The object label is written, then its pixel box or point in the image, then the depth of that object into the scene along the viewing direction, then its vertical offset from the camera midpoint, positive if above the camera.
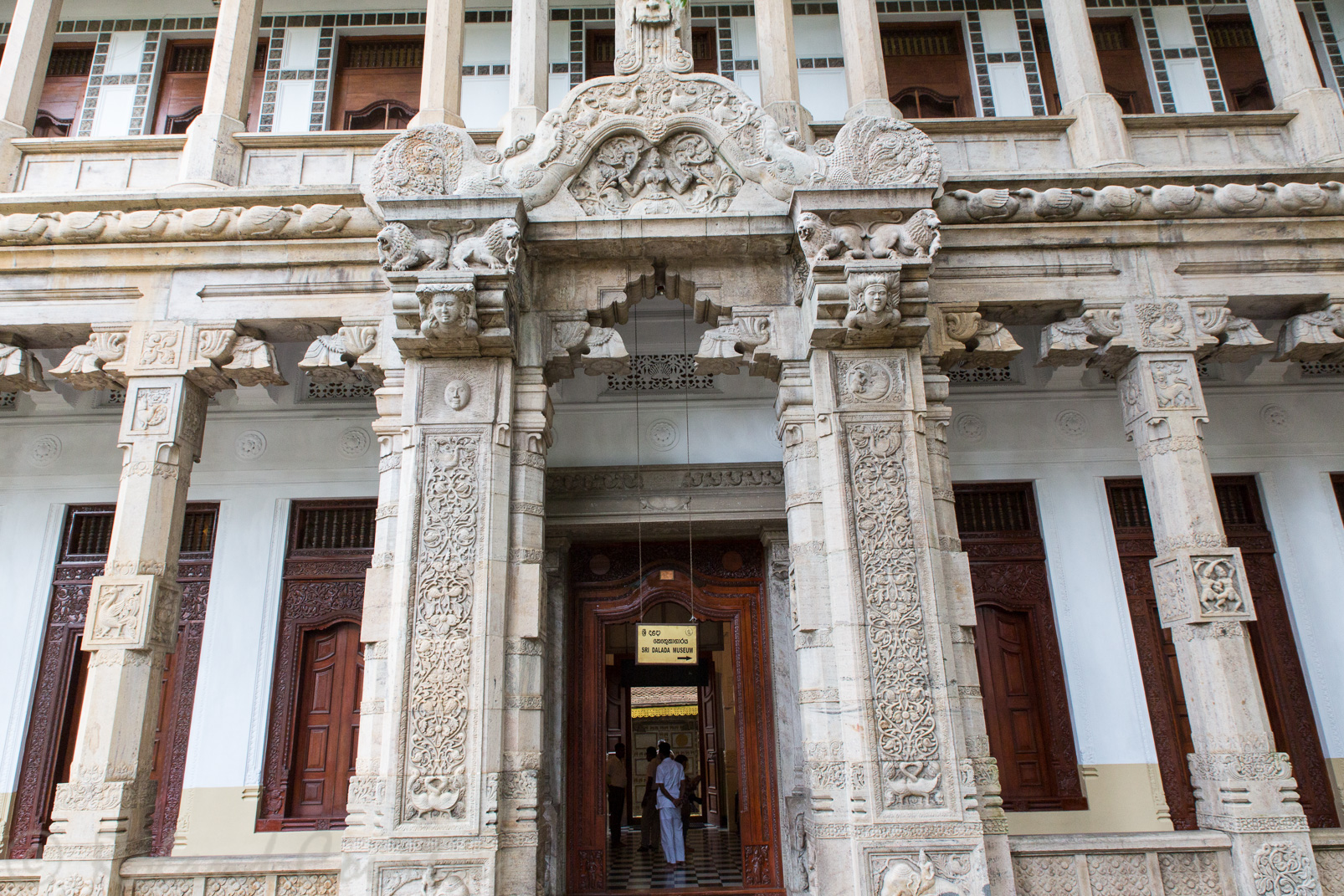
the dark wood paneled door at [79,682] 8.83 +0.96
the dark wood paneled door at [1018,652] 8.84 +0.94
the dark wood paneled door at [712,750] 15.63 +0.14
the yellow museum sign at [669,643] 6.88 +0.86
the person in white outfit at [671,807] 10.93 -0.55
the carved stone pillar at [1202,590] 5.95 +1.03
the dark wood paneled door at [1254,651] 8.81 +0.83
